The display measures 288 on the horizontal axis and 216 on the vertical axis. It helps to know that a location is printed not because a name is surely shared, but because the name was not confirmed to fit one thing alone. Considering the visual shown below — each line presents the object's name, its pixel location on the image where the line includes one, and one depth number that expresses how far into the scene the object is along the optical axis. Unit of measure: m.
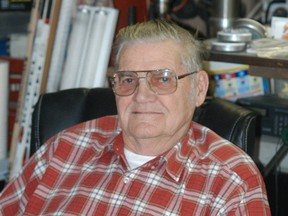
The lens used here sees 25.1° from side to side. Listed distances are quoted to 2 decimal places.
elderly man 1.60
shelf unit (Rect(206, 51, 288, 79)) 2.09
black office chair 2.02
